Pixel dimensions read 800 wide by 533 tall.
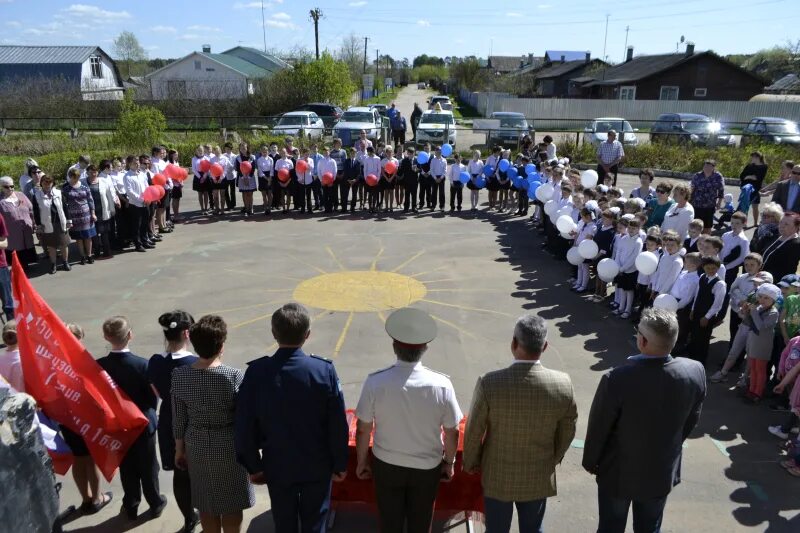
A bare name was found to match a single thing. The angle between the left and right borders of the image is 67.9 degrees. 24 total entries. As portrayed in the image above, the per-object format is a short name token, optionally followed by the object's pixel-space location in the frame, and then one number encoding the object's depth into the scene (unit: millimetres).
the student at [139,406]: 4367
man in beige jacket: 3404
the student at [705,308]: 7199
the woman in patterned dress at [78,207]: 10945
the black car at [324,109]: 33938
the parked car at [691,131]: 24469
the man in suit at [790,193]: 11031
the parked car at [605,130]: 25736
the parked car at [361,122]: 26625
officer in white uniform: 3484
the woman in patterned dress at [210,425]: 3693
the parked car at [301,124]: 27250
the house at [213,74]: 43188
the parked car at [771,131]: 23891
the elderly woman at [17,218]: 9766
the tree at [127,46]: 104938
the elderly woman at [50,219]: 10500
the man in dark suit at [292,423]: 3420
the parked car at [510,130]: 26469
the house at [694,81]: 43812
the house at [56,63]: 58719
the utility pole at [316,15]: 57138
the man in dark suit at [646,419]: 3549
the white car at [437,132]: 26531
